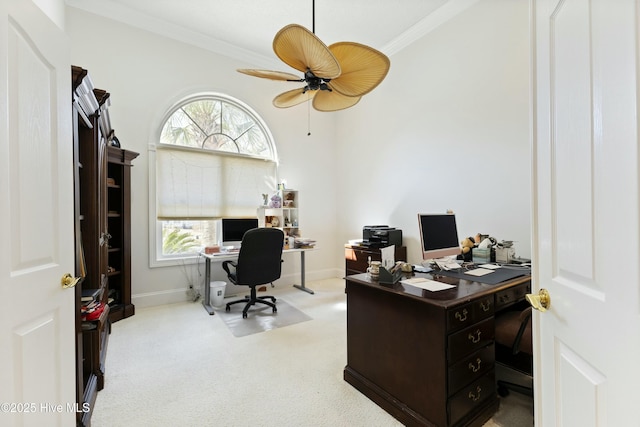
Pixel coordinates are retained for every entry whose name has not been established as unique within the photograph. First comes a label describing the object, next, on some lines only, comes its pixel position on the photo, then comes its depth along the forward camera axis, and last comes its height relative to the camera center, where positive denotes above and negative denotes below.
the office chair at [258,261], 3.20 -0.57
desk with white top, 3.48 -0.66
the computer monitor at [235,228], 3.95 -0.21
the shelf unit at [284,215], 4.55 -0.03
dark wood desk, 1.46 -0.80
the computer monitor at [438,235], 2.20 -0.20
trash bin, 3.64 -1.05
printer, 3.88 -0.35
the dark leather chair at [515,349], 1.64 -0.88
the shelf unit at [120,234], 3.23 -0.23
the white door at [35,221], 0.90 -0.02
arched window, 3.85 +0.67
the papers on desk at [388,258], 1.91 -0.32
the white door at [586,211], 0.61 +0.00
